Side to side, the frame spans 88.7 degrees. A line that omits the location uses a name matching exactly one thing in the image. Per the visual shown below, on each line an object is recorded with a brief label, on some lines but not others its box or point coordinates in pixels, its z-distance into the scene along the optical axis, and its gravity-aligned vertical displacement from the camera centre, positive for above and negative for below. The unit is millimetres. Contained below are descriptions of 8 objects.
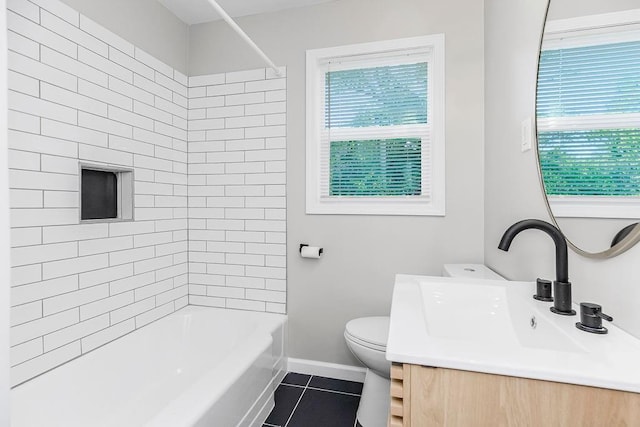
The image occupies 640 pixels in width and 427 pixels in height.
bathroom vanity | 604 -333
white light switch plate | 1336 +325
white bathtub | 1364 -861
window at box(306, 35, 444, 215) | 2121 +567
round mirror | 763 +248
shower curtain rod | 1571 +984
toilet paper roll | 2227 -278
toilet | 1695 -783
